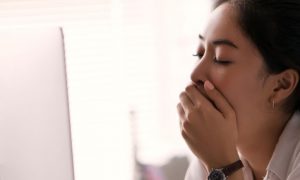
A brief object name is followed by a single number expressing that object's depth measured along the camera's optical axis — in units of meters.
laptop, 0.87
